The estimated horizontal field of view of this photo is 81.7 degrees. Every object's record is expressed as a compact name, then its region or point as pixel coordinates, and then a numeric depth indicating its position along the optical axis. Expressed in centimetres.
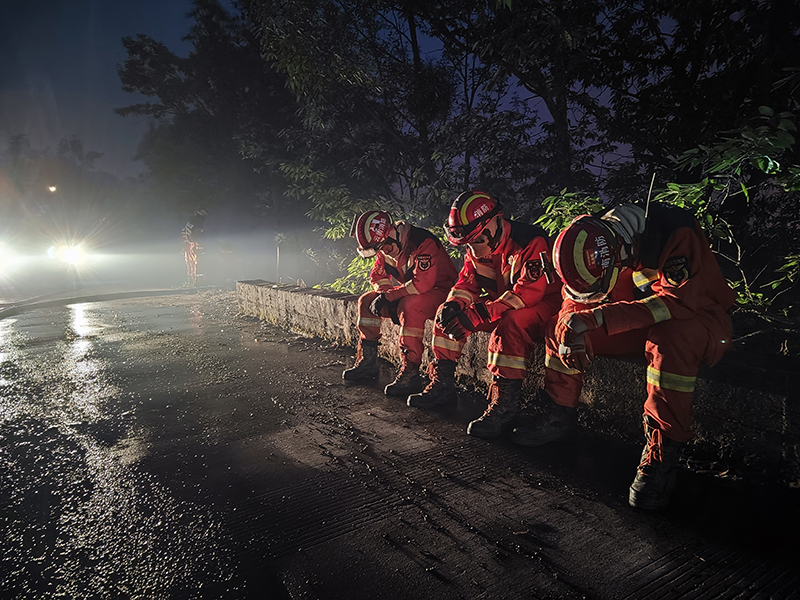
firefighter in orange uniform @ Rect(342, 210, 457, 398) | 408
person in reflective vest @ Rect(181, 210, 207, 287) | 1731
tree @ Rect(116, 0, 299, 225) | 1491
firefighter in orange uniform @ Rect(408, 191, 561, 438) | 319
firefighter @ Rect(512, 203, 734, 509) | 231
